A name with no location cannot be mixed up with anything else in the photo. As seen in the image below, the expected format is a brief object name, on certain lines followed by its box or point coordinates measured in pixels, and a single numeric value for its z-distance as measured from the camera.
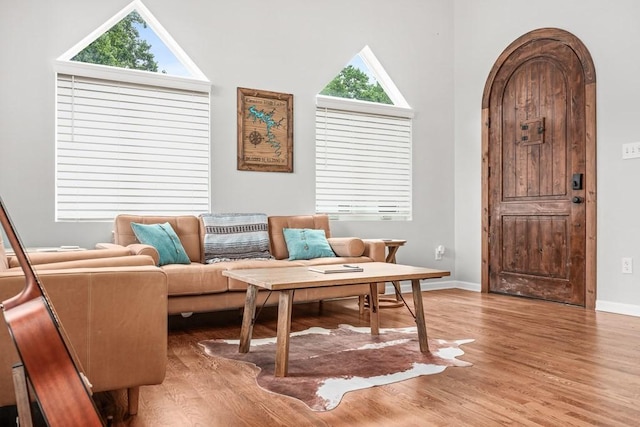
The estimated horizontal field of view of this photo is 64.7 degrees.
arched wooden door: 4.32
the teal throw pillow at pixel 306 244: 4.11
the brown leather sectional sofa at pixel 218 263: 3.31
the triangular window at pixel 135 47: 3.94
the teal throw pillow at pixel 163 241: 3.54
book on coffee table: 2.79
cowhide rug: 2.26
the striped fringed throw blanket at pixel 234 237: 3.92
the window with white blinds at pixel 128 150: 3.81
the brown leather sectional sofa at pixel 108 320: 1.66
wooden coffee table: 2.41
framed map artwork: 4.42
